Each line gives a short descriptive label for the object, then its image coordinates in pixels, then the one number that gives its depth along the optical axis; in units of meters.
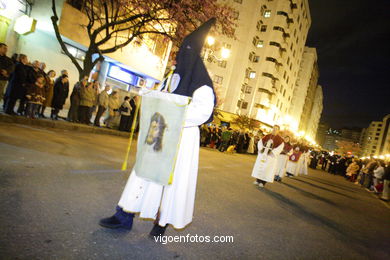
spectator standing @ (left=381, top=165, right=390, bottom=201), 13.93
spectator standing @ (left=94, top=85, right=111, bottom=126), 12.32
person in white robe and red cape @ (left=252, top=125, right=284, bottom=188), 8.74
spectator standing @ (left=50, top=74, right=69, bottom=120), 10.62
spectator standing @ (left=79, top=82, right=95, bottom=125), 11.36
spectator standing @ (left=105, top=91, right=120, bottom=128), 13.23
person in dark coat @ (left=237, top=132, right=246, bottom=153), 24.80
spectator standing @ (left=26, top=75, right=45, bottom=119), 8.88
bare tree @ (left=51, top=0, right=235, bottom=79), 12.77
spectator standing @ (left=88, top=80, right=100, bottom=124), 11.83
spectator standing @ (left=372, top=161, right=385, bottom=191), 15.91
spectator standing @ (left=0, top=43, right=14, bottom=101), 8.06
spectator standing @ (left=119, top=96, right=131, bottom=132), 13.70
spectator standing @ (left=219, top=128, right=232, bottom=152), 20.30
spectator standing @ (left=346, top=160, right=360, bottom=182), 24.59
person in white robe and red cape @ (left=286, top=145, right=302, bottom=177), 15.51
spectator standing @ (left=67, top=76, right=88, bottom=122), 11.20
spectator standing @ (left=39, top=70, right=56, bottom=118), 10.08
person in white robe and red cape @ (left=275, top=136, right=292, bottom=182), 11.94
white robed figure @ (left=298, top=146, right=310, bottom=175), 18.05
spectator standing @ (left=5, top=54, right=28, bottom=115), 8.58
